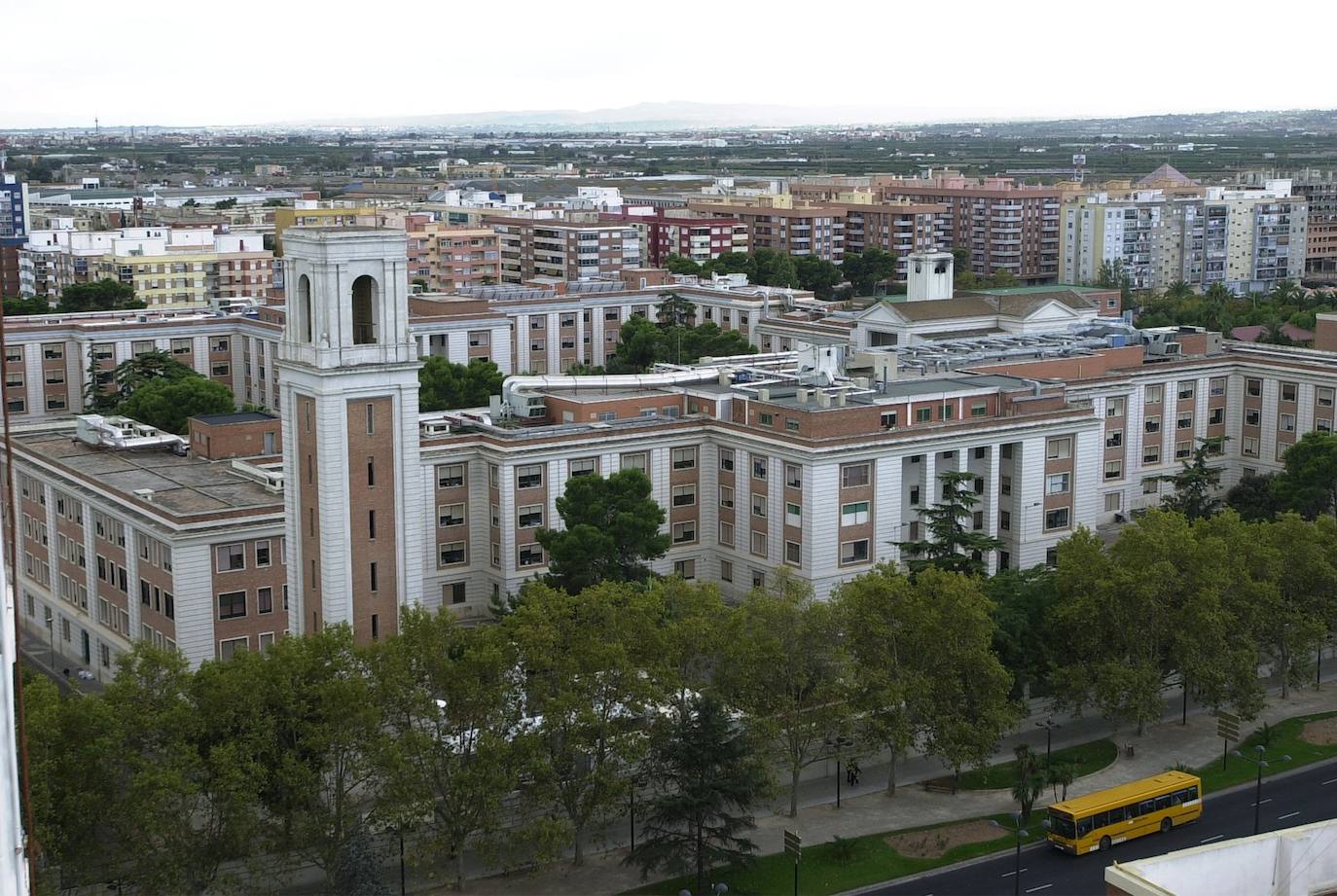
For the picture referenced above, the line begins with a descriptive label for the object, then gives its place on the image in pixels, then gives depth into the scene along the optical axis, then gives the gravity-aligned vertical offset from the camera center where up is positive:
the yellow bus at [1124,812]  53.19 -19.85
